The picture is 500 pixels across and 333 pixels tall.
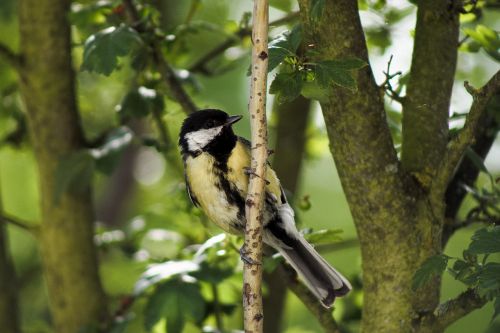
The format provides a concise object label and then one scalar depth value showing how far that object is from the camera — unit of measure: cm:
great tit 556
